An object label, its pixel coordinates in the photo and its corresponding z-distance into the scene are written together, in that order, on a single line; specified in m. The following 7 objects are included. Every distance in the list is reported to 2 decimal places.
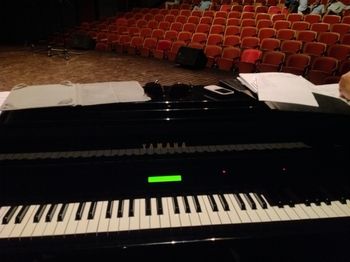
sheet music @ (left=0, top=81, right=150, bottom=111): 1.29
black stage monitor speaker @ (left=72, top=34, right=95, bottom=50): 7.95
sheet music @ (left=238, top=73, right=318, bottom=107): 1.35
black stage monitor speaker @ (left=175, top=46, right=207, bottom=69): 5.26
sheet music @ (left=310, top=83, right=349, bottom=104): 1.55
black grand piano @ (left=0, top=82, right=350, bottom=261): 1.15
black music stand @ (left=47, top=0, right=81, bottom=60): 7.09
